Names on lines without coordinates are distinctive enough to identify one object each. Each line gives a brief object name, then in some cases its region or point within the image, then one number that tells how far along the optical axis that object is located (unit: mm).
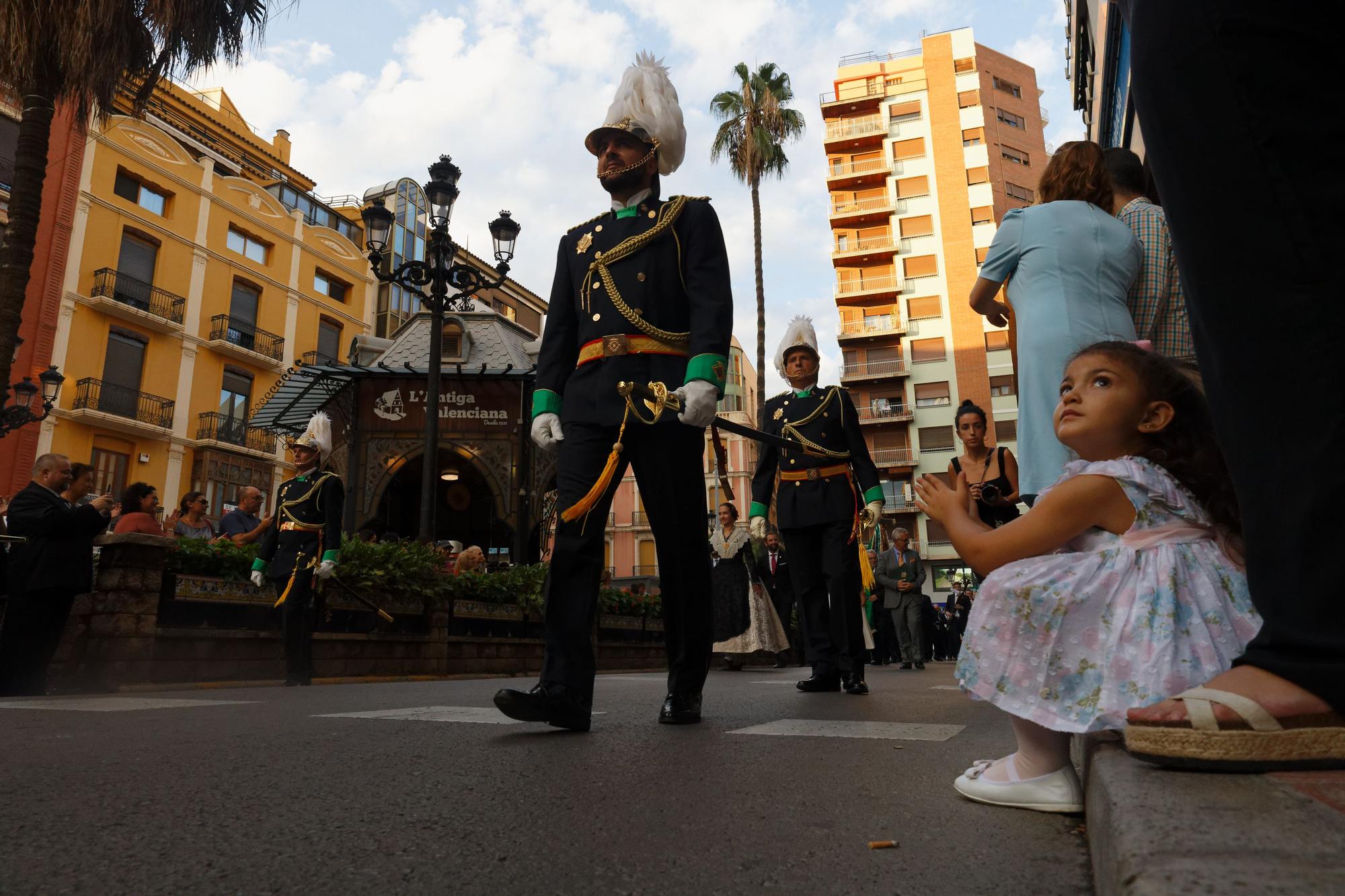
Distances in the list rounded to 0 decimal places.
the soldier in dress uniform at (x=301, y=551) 7570
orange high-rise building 48750
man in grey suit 13031
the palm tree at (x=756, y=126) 28750
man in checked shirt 3451
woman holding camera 5461
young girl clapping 1603
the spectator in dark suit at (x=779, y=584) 13008
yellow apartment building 27141
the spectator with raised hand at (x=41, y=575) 6031
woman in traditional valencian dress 10539
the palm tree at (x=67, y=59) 9125
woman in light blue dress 3121
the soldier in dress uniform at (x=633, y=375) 3232
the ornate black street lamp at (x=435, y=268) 9852
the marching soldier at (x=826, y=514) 5887
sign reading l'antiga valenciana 15961
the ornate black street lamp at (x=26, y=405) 13203
